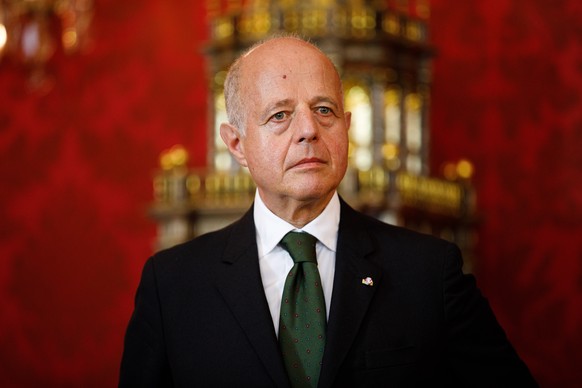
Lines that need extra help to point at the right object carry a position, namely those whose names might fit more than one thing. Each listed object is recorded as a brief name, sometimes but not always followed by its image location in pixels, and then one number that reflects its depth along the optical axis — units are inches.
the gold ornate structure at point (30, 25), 428.1
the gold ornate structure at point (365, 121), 459.5
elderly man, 159.8
